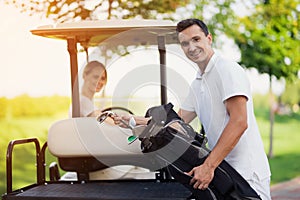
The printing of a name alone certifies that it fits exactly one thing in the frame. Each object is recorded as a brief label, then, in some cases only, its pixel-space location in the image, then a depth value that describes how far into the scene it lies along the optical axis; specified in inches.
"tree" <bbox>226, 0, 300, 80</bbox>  462.3
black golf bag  143.3
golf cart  162.4
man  140.3
